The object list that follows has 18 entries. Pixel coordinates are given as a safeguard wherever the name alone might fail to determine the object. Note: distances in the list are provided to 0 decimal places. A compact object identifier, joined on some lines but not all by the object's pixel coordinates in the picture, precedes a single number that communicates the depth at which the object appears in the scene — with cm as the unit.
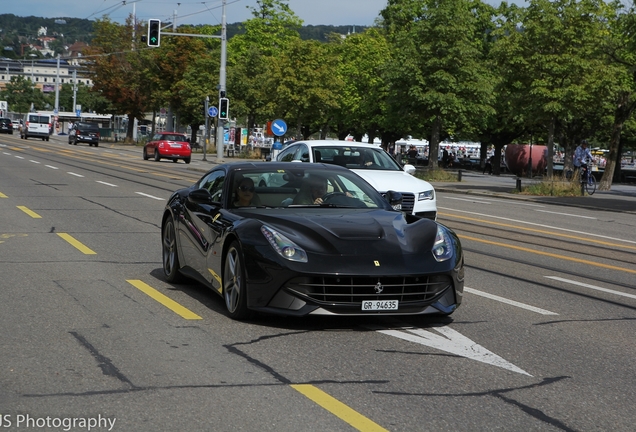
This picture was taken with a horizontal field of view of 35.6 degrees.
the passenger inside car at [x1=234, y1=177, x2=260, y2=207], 848
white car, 1574
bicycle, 3288
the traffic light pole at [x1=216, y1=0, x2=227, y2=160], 4981
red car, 5053
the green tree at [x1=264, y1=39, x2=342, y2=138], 5628
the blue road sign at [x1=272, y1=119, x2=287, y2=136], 4276
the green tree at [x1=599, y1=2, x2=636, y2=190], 3075
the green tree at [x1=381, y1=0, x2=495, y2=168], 4306
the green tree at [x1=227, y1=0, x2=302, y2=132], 6631
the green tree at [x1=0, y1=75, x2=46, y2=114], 18888
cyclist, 3519
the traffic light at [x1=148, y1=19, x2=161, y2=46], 4109
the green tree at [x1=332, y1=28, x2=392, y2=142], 6662
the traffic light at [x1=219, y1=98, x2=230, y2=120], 4699
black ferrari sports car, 709
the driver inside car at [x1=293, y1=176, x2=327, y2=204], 850
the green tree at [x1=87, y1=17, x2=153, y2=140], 8779
